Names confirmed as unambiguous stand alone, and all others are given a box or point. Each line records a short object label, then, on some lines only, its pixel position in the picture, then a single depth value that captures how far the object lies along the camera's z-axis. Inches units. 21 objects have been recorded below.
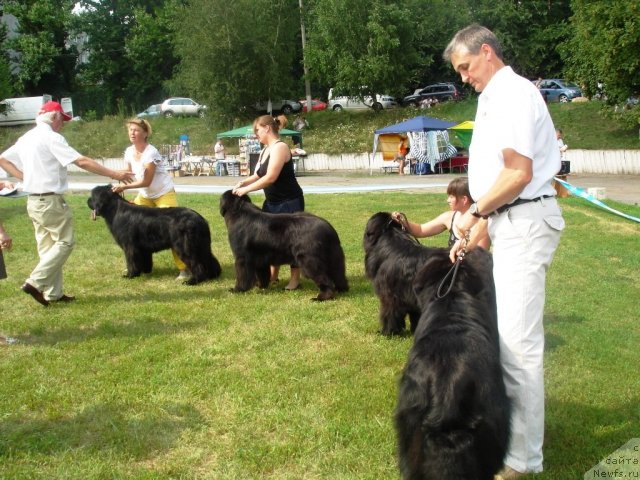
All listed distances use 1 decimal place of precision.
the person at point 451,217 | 211.6
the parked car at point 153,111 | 1679.4
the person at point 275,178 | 273.4
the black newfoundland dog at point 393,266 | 211.5
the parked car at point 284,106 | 1588.3
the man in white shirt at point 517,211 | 118.0
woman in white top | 299.4
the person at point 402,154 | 1072.8
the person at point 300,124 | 1396.4
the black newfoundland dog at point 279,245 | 267.7
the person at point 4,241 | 205.6
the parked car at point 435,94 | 1596.5
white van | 1722.4
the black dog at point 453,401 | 108.0
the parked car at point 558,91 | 1464.1
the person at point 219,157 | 1155.8
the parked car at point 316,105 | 1680.6
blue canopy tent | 1065.5
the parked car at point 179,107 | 1683.1
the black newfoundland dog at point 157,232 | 305.7
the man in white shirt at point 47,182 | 258.5
